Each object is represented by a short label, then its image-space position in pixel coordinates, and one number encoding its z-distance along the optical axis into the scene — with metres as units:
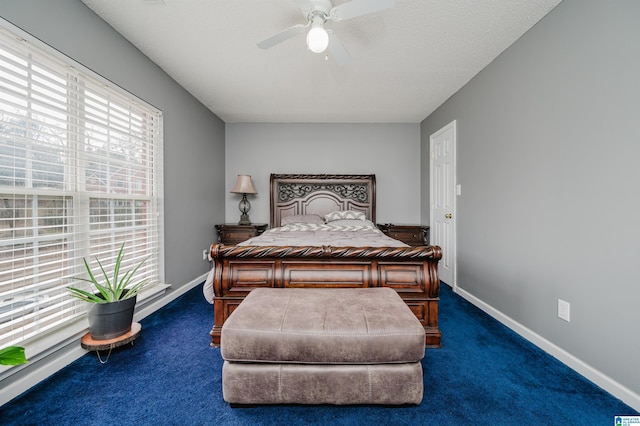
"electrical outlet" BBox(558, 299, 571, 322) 1.83
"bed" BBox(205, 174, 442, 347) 2.00
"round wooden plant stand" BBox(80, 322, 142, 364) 1.78
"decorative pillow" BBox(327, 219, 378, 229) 3.78
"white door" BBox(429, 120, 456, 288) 3.36
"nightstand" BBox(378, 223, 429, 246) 4.04
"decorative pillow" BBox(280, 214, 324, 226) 4.03
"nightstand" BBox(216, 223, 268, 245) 4.00
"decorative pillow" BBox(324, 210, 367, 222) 4.05
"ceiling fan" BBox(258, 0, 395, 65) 1.59
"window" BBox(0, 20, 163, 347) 1.52
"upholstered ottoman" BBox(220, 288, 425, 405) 1.31
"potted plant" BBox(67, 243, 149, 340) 1.80
